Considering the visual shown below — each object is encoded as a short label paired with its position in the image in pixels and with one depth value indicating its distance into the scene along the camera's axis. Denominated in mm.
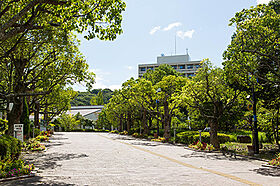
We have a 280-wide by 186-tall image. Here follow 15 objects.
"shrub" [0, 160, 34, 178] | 8195
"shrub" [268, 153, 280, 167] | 11719
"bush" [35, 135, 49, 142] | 24250
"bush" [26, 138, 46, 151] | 16859
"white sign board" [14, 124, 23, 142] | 14250
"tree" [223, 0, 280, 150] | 13727
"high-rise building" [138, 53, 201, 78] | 92594
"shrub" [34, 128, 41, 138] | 27673
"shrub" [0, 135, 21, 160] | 9203
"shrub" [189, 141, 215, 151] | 18797
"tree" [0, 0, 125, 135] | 8752
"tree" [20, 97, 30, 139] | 23478
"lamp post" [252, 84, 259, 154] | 15570
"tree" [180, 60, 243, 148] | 19953
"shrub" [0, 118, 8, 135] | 21166
